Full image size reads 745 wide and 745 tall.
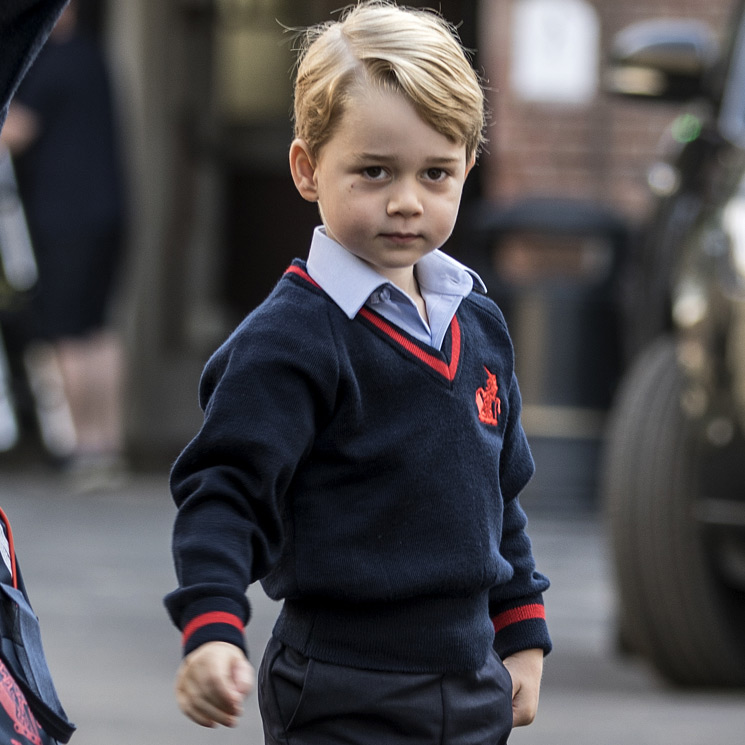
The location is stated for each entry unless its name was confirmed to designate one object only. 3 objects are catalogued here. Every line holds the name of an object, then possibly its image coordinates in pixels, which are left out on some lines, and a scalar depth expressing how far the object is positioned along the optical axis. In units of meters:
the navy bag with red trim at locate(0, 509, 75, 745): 6.71
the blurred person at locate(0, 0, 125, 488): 17.49
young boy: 6.75
